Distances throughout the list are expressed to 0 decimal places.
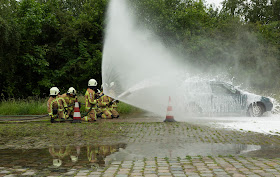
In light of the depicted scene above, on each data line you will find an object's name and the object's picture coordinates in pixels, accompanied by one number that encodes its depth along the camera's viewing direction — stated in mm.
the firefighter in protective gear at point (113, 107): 14126
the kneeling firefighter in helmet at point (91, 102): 12734
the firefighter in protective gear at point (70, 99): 13320
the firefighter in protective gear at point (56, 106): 12458
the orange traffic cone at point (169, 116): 11962
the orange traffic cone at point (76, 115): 12455
